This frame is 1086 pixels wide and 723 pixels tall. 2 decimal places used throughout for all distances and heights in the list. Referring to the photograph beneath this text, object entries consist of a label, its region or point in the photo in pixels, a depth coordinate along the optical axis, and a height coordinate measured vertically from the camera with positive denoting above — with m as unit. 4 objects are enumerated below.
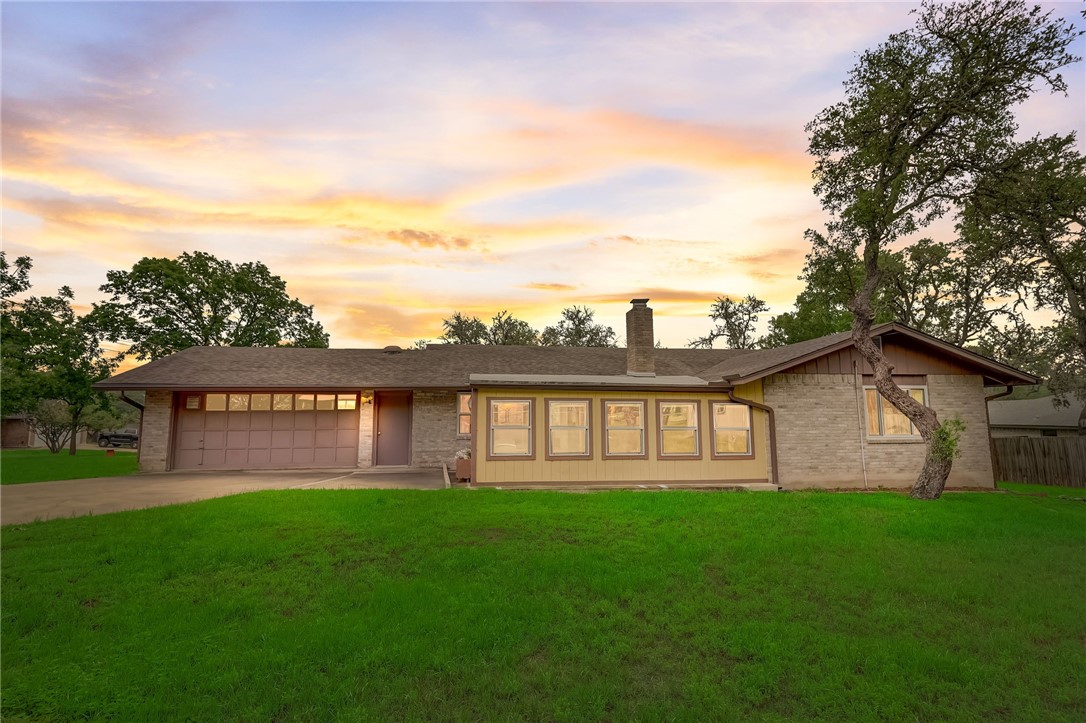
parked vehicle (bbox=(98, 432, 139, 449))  40.75 -0.76
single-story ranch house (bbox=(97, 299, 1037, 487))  14.19 +0.26
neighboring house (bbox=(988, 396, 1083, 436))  26.57 +0.43
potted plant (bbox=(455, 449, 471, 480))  14.41 -1.07
